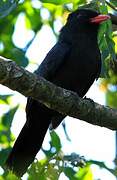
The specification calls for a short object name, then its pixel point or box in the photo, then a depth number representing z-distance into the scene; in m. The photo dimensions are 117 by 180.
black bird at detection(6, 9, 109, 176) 11.25
